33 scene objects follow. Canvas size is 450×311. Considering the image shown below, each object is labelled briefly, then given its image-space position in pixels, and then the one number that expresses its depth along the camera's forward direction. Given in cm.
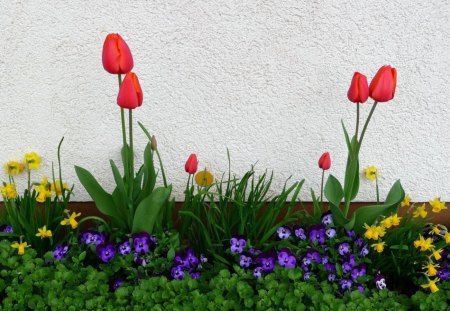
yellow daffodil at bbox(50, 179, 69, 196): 219
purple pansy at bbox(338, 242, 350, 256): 201
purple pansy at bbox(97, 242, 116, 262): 195
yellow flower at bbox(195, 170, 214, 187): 237
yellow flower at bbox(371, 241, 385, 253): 199
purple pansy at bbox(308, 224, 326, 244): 204
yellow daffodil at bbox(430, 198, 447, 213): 218
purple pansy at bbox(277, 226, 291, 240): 207
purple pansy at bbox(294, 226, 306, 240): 207
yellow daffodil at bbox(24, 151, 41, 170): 235
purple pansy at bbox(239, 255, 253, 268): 198
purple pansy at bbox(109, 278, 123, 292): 194
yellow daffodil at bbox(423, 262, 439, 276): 195
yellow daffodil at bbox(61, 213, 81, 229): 199
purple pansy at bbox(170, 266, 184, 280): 194
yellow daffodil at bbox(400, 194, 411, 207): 225
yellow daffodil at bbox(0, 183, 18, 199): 207
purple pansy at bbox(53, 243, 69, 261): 198
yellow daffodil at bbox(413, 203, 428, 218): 217
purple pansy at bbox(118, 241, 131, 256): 196
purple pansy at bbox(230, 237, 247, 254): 199
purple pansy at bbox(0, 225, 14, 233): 212
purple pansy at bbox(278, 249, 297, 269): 193
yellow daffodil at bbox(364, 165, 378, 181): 247
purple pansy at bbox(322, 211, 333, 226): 211
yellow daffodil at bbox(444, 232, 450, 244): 208
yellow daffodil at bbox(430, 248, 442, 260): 196
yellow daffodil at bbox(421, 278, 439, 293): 193
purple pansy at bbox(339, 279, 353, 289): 194
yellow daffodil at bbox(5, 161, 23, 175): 238
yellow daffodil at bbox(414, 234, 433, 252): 200
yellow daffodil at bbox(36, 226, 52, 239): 198
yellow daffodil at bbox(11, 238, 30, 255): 195
